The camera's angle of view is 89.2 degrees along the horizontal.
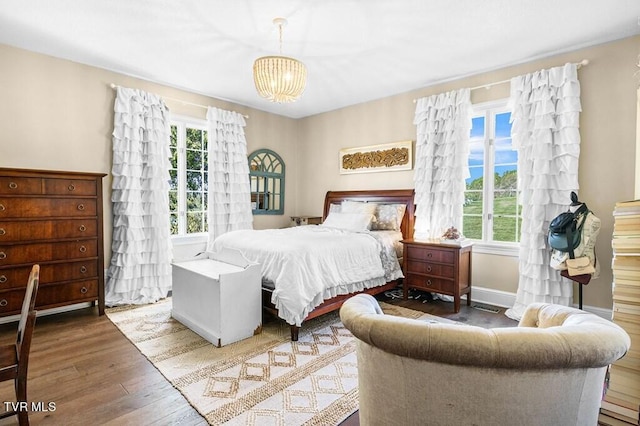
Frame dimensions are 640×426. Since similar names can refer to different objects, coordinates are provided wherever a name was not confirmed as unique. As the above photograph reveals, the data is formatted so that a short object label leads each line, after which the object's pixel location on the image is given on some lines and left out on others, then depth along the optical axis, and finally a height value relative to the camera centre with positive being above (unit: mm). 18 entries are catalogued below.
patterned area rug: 1895 -1197
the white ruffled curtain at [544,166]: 3156 +412
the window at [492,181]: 3736 +293
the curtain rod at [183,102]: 4348 +1403
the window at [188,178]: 4543 +366
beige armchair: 812 -432
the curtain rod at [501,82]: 3142 +1402
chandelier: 2693 +1086
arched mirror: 5383 +385
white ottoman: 2691 -832
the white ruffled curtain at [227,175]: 4727 +433
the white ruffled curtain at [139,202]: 3822 +9
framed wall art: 4532 +703
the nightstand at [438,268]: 3547 -715
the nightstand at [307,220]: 5443 -268
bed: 2820 -530
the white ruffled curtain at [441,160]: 3916 +565
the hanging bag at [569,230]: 2834 -205
